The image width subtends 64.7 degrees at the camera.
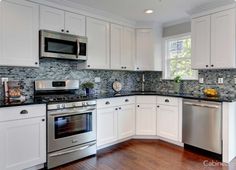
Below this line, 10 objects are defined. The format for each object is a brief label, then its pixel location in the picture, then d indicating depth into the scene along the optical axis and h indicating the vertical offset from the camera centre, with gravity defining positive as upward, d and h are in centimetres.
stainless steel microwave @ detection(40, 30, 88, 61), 279 +60
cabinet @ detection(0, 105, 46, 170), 223 -69
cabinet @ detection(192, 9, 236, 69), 296 +72
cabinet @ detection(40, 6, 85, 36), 285 +101
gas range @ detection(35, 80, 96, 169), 261 -61
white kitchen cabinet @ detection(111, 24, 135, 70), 378 +76
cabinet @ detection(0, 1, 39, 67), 247 +69
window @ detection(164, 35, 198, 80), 395 +56
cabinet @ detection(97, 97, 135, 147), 322 -68
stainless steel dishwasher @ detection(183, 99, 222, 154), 289 -68
